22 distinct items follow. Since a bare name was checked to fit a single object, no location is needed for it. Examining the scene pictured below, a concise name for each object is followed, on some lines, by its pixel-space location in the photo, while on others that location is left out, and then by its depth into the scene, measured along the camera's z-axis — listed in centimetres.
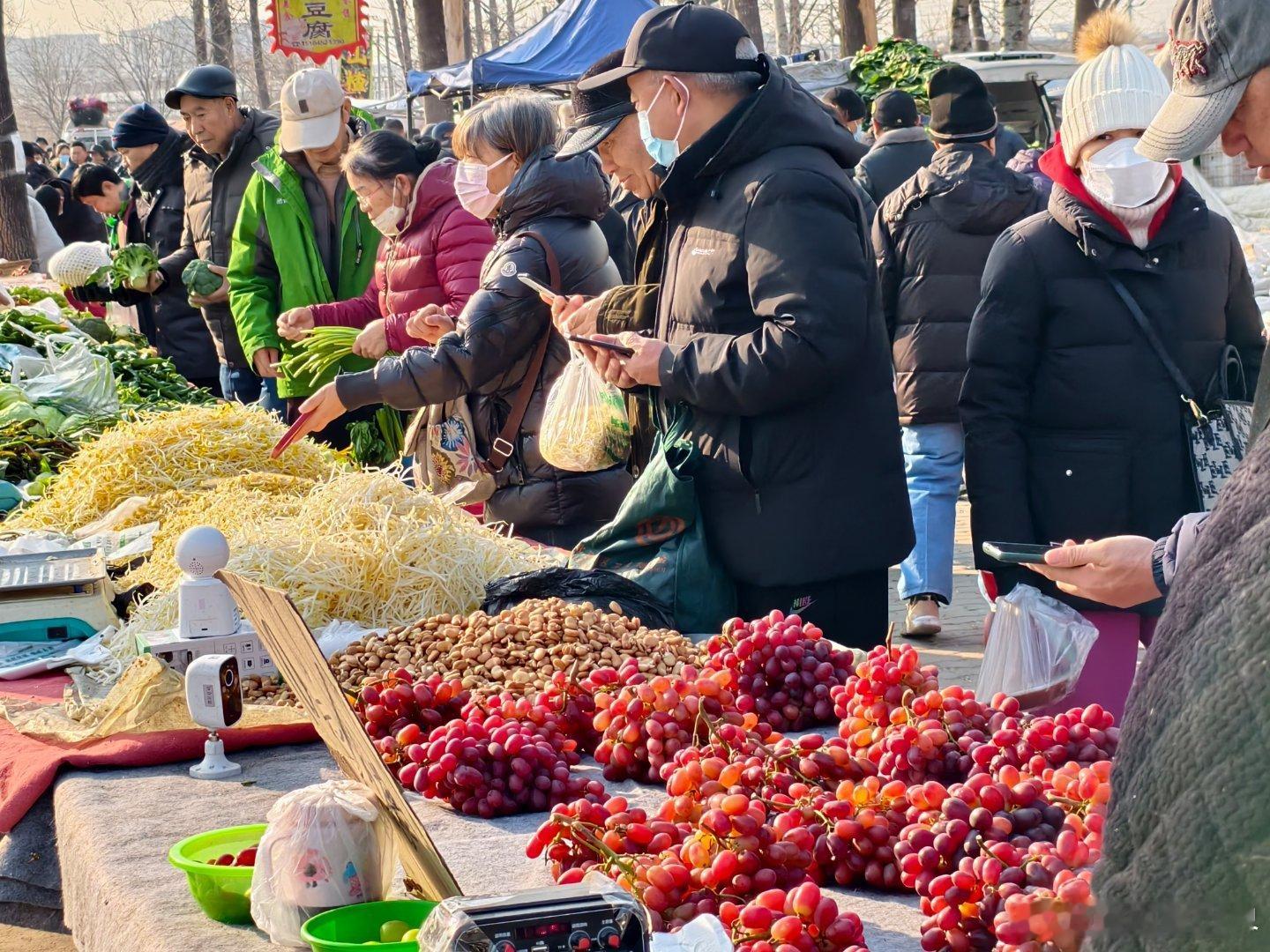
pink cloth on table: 247
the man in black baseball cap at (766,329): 312
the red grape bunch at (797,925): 144
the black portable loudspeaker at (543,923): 124
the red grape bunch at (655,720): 214
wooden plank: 152
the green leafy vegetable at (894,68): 1634
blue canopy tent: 1599
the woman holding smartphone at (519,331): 423
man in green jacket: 621
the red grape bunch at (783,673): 239
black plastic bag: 302
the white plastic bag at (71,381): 584
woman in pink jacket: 511
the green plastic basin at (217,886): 179
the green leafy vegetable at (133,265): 791
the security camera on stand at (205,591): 263
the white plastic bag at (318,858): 166
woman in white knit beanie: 355
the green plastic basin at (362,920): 162
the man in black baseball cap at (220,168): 712
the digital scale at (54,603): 324
